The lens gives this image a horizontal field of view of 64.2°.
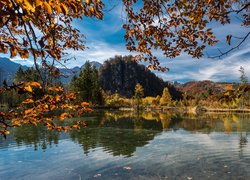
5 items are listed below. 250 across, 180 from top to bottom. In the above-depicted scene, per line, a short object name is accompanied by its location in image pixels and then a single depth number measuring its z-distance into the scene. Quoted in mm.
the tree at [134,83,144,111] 66000
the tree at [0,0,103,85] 1328
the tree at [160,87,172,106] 70745
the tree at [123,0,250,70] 3866
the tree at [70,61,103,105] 63455
